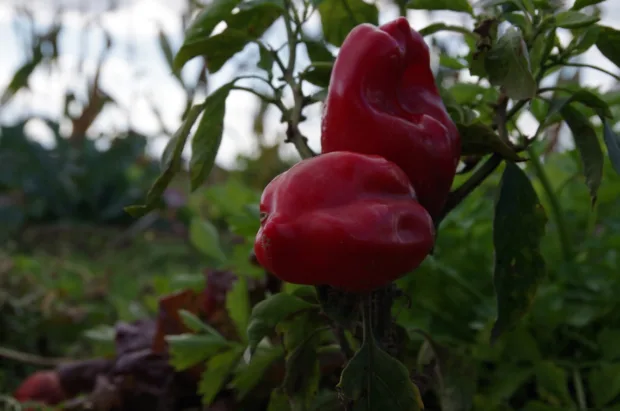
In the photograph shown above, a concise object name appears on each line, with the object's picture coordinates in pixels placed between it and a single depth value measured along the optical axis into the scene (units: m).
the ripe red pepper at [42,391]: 1.07
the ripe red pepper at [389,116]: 0.43
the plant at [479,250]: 0.49
